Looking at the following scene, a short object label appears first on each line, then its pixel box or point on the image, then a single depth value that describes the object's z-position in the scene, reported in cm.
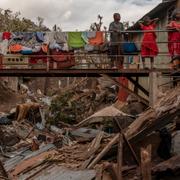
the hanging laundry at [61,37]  1157
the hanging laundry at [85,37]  1146
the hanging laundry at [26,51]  1197
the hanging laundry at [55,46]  1154
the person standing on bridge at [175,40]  977
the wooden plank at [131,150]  682
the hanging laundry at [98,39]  1127
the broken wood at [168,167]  681
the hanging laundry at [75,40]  1155
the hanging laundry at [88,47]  1169
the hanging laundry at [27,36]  1193
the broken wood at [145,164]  562
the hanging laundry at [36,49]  1191
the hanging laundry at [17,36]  1196
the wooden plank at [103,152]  794
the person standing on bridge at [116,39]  1054
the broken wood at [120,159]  603
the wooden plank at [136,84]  1136
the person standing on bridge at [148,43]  1031
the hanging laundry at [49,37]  1167
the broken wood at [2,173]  787
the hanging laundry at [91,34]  1130
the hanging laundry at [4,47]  1190
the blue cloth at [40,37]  1176
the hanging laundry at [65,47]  1157
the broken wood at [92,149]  837
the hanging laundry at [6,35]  1189
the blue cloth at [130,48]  1145
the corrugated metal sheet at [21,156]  1037
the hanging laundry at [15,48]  1188
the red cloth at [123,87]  1093
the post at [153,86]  1028
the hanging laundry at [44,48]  1171
